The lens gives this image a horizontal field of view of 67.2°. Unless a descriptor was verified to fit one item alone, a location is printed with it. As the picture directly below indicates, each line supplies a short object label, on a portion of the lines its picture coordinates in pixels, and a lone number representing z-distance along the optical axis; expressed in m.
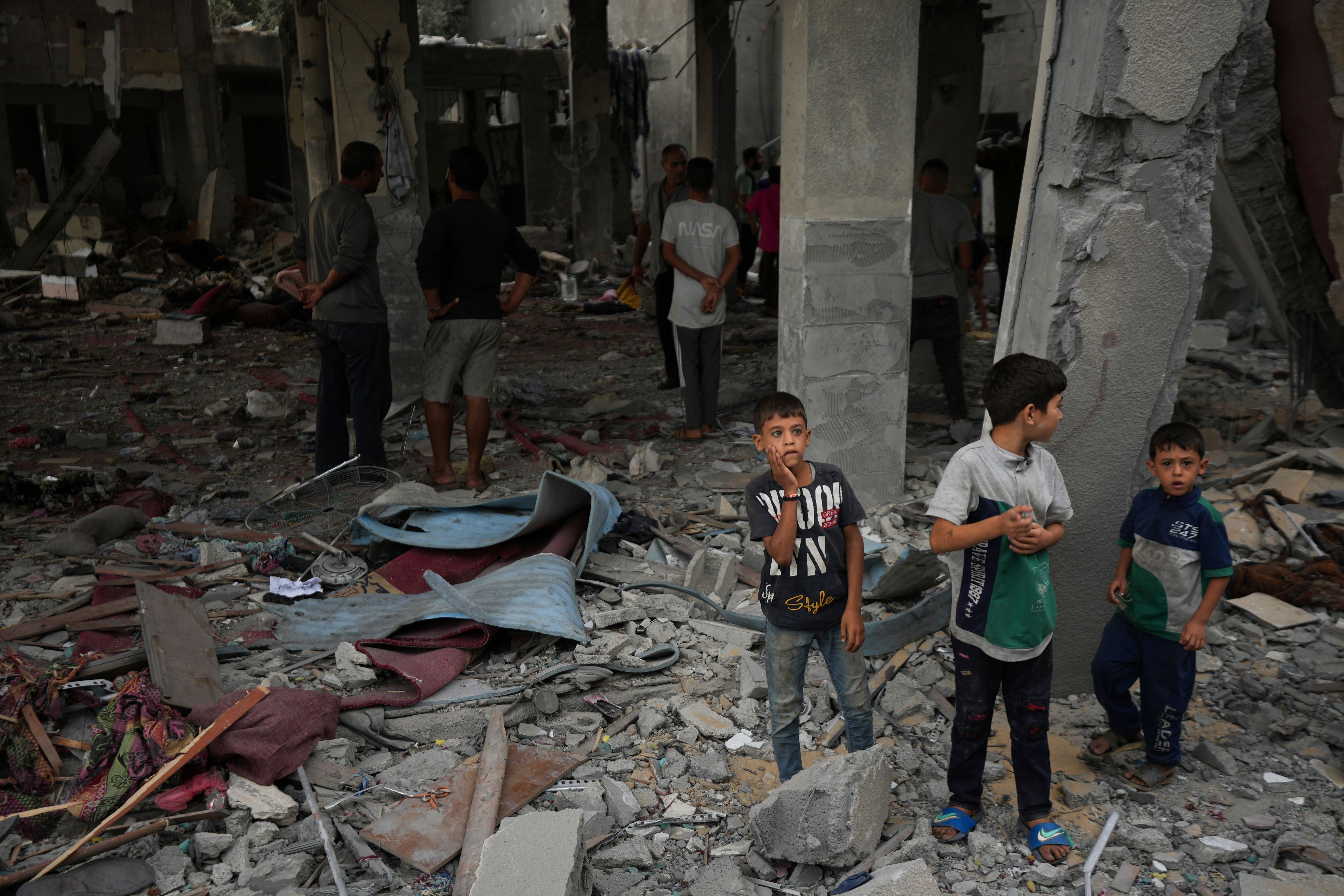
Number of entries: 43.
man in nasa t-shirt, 7.20
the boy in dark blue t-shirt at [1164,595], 3.15
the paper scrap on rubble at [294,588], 4.93
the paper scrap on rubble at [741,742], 3.73
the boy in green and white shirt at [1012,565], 2.88
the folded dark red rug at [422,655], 3.97
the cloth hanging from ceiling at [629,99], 18.45
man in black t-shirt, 6.04
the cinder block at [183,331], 11.87
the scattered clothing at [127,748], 3.18
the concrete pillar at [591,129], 17.16
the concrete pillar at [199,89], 18.52
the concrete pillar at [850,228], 5.48
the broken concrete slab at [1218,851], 3.02
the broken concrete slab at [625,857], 3.07
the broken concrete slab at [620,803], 3.30
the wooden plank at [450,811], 3.09
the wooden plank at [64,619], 4.34
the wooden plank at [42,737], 3.41
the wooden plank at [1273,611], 4.57
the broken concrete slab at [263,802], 3.21
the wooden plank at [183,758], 3.06
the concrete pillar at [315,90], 8.61
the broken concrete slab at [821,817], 2.89
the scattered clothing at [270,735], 3.38
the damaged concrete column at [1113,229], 3.33
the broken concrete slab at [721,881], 2.92
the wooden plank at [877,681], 3.72
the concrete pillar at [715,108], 14.98
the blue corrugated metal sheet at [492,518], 5.12
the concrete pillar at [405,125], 7.78
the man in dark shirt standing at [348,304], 5.81
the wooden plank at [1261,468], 6.21
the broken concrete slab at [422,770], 3.47
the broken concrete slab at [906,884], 2.61
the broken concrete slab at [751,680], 4.04
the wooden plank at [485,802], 2.98
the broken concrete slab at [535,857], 2.67
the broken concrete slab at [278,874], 2.95
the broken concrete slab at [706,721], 3.79
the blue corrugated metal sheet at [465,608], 4.38
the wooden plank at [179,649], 3.70
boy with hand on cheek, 2.89
